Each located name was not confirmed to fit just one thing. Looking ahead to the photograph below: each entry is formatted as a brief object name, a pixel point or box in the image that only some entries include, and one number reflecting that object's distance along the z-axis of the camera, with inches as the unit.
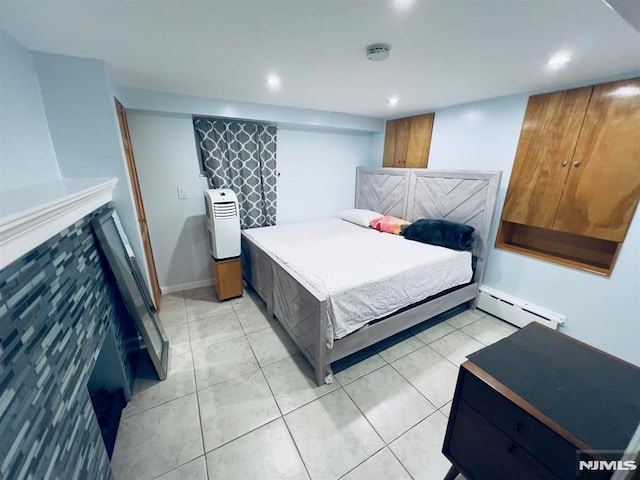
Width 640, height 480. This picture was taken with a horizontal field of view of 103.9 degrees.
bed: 69.4
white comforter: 68.9
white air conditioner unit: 100.3
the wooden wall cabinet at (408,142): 125.2
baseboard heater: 88.7
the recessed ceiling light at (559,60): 58.8
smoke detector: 56.2
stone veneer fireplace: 26.7
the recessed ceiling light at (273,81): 77.5
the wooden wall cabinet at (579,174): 71.1
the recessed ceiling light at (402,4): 40.6
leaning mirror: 63.2
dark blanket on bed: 98.7
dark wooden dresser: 29.8
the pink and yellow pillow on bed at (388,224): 120.0
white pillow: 133.1
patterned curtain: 110.9
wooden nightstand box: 107.2
